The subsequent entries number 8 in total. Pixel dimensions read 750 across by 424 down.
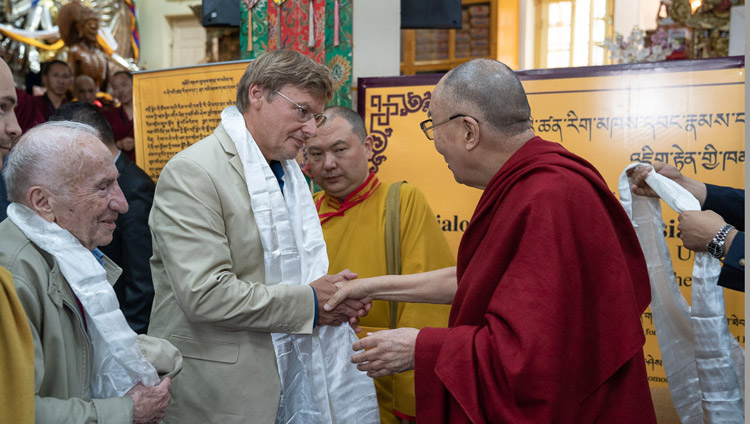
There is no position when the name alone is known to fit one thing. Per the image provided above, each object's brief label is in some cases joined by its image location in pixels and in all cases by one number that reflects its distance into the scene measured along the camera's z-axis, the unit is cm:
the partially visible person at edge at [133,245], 307
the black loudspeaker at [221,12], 433
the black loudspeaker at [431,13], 402
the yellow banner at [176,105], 407
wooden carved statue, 895
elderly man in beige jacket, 156
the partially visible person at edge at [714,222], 218
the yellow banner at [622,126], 335
